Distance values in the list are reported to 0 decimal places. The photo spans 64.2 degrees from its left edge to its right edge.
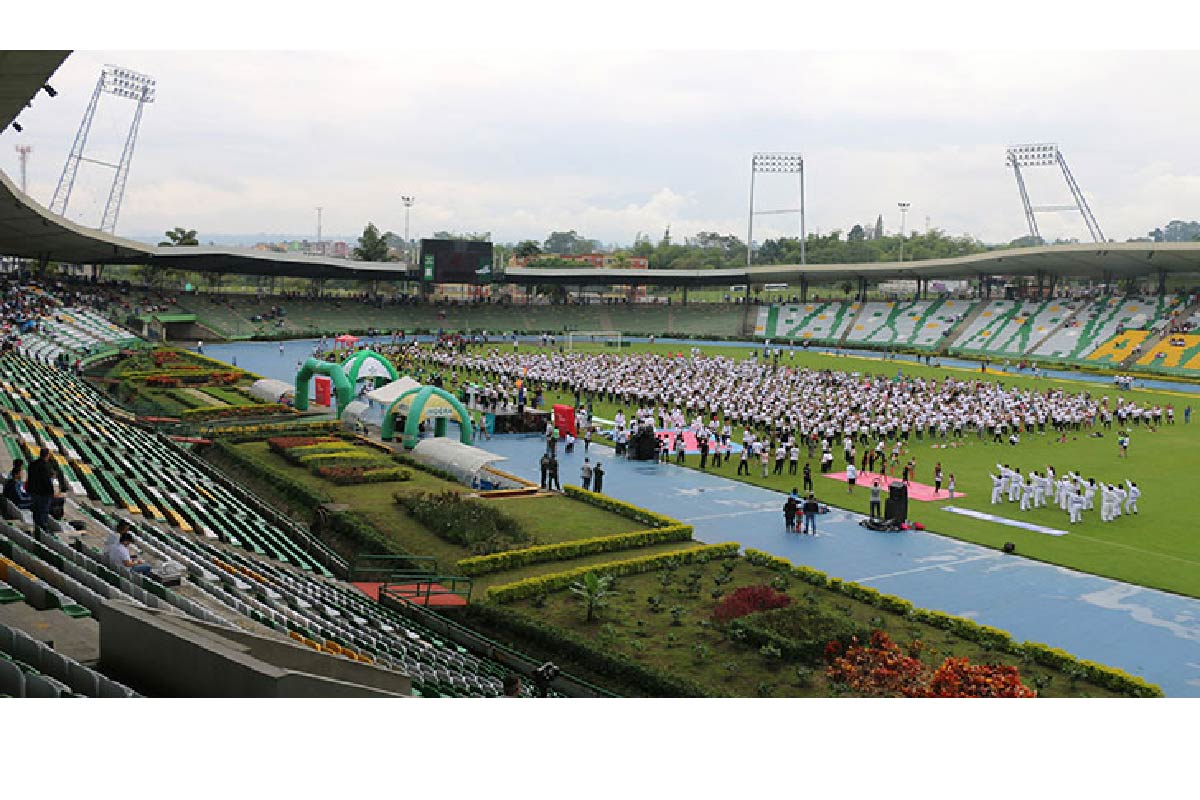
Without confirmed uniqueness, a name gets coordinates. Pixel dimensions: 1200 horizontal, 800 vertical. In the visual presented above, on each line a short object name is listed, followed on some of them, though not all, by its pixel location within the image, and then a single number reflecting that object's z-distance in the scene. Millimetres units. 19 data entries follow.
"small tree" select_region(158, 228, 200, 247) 98312
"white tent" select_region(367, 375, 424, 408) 30859
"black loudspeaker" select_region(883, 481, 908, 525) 21281
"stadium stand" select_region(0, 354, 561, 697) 10047
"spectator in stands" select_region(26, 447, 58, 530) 12344
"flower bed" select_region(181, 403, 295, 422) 31598
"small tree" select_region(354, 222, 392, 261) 111500
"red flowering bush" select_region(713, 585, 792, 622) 14898
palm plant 15055
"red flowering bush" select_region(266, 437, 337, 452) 26594
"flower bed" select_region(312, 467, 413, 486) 23384
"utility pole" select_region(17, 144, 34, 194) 107750
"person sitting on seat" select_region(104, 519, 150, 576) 11125
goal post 72112
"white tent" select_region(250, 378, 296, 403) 35781
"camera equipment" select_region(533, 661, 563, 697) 11456
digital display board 73750
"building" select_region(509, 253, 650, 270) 120794
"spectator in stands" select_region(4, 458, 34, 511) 13368
